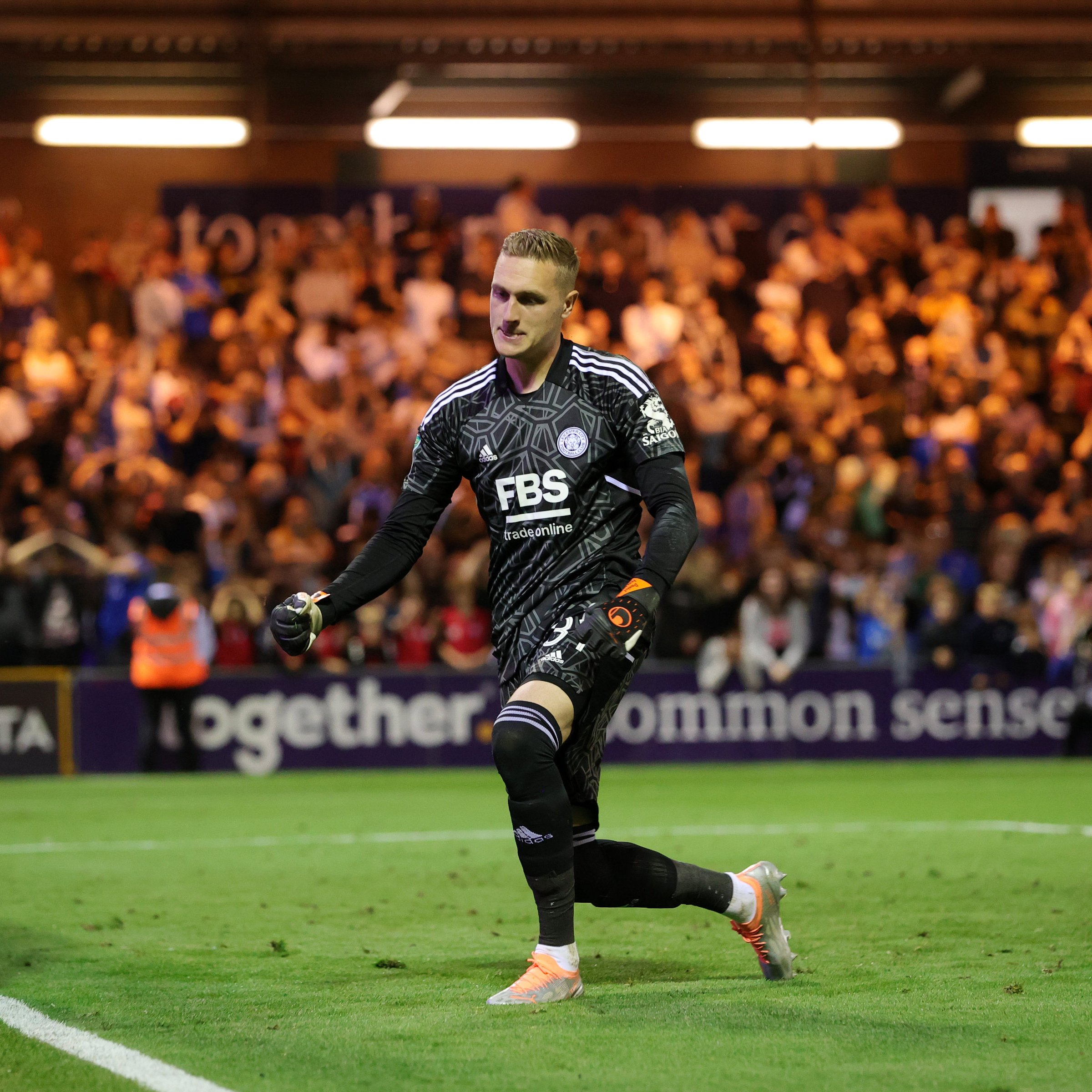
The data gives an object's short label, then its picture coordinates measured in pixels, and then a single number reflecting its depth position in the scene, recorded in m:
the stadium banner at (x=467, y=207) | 22.00
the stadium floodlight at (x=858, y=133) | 26.64
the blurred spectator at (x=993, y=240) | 22.31
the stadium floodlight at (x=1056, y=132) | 25.95
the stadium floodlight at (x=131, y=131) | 25.31
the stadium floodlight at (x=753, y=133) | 26.50
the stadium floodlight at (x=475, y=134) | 25.83
